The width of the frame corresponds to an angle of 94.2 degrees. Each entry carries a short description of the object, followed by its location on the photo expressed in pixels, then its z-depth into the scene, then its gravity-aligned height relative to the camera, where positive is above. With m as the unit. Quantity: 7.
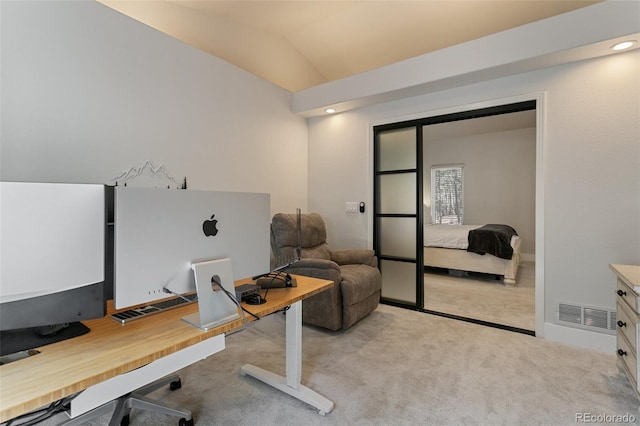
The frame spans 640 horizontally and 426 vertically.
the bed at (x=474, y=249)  4.18 -0.54
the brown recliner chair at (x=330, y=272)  2.62 -0.57
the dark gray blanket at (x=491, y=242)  4.12 -0.42
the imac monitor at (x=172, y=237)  0.90 -0.08
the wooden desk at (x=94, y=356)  0.71 -0.43
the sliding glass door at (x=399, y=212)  3.32 +0.01
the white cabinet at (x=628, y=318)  1.62 -0.63
